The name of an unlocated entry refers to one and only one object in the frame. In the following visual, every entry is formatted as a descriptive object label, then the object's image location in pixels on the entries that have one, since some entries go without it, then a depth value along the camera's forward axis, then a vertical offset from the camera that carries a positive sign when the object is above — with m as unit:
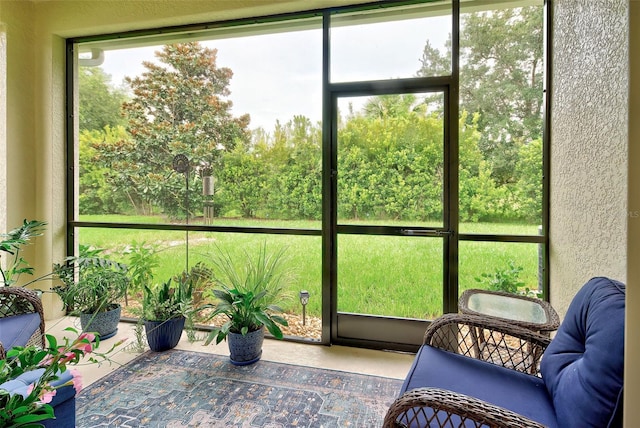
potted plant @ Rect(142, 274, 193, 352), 2.60 -0.85
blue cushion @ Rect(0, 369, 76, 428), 1.18 -0.75
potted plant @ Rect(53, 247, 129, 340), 2.78 -0.68
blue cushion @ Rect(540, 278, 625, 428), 0.98 -0.52
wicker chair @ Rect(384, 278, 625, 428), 1.00 -0.63
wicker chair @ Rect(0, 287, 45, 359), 1.90 -0.68
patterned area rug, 1.83 -1.16
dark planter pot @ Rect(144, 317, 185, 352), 2.59 -0.99
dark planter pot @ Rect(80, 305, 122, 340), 2.78 -0.98
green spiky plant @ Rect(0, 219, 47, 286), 2.15 -0.25
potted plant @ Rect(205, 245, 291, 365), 2.42 -0.73
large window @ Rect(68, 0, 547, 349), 2.51 +0.47
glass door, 2.59 -0.08
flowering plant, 0.71 -0.40
